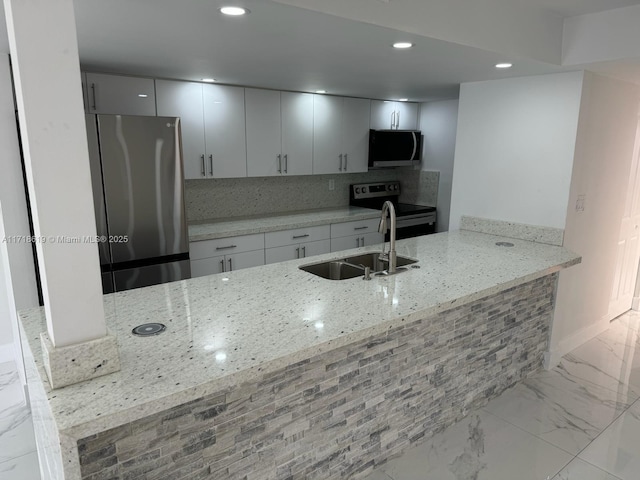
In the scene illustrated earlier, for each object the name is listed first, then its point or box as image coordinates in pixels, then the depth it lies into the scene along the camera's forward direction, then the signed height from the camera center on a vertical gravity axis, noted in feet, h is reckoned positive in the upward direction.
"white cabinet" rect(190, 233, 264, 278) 11.64 -2.68
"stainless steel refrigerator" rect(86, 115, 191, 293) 9.47 -0.96
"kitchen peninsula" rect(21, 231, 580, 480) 4.37 -2.79
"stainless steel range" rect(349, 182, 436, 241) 15.81 -1.92
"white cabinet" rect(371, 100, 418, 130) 16.01 +1.55
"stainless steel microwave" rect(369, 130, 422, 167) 15.84 +0.34
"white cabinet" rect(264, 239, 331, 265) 13.07 -2.89
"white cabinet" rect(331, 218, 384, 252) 14.51 -2.63
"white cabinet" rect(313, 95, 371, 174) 14.58 +0.76
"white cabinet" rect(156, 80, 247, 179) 11.44 +0.86
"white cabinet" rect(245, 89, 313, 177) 13.07 +0.71
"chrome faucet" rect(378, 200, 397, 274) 7.93 -1.40
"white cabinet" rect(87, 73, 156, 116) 10.07 +1.41
